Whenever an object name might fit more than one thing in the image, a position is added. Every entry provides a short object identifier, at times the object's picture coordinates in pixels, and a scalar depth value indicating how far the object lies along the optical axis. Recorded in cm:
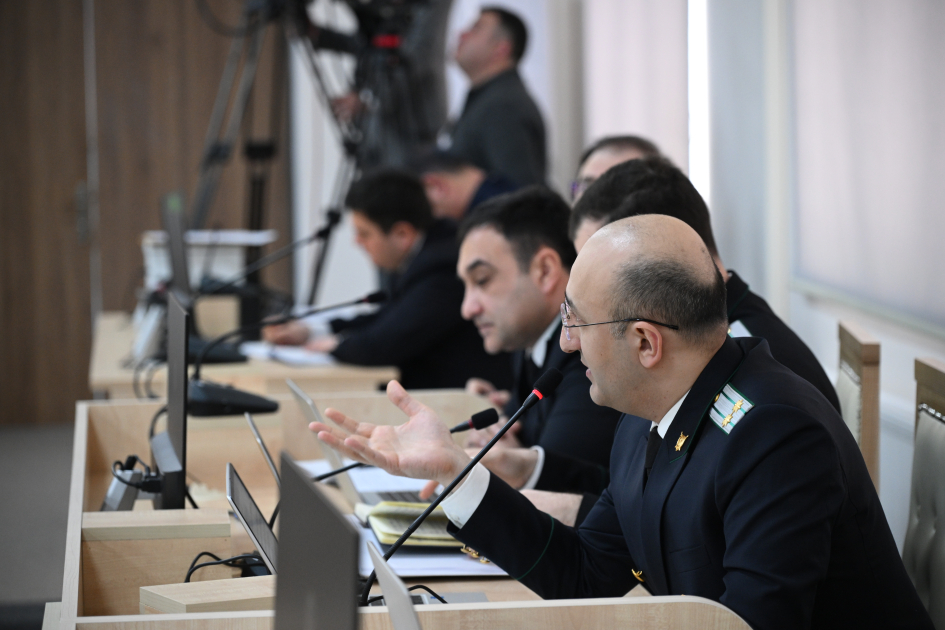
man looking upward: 783
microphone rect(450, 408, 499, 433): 445
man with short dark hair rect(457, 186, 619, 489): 497
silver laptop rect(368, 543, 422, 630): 369
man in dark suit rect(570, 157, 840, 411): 439
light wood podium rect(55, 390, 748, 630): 390
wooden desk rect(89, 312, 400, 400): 578
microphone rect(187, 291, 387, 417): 479
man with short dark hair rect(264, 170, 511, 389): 628
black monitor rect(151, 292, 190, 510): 448
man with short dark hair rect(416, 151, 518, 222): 758
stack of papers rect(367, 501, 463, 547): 445
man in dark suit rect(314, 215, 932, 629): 394
